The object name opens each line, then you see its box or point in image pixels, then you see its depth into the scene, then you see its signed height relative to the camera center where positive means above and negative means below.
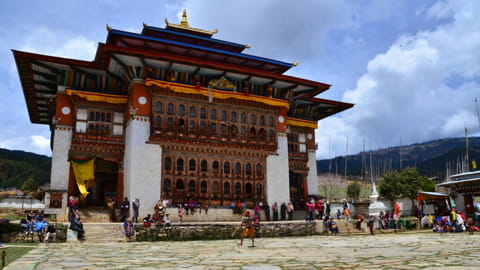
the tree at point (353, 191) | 52.50 +0.25
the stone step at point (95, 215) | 20.92 -1.15
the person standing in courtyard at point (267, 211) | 23.83 -1.06
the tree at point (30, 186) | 43.09 +0.75
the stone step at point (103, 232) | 15.54 -1.55
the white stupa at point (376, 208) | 22.41 -0.84
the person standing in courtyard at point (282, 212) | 24.42 -1.15
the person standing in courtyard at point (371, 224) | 19.08 -1.47
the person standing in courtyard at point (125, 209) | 20.17 -0.81
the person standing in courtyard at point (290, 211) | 24.45 -1.09
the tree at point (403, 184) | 43.00 +1.01
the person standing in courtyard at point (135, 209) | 19.98 -0.79
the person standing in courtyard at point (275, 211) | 24.25 -1.09
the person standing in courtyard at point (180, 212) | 20.22 -0.98
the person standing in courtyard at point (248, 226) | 12.88 -1.06
